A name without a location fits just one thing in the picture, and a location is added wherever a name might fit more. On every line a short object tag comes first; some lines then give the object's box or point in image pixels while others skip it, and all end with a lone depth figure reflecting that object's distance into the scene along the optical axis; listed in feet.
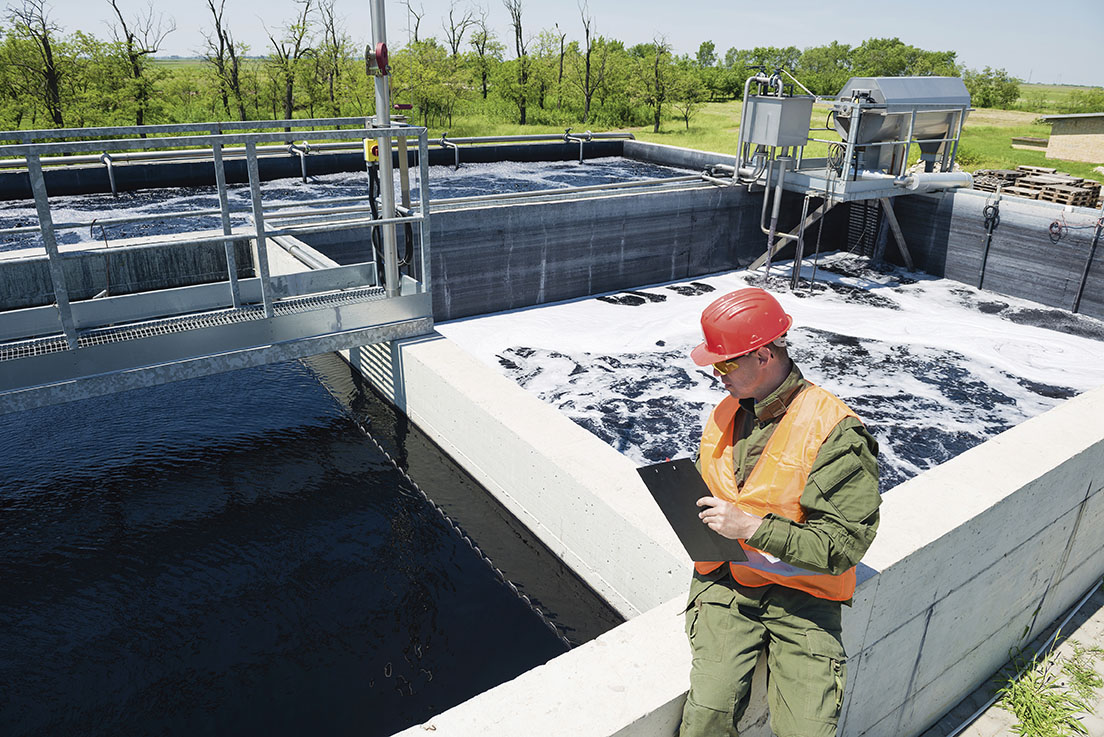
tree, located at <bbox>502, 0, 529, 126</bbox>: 126.21
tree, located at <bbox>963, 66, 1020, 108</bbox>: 170.60
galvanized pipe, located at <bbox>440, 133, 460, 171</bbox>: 58.80
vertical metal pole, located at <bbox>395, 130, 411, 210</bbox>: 20.66
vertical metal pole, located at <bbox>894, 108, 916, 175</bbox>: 39.09
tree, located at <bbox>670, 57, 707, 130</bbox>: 111.86
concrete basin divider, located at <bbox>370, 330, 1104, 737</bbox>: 9.03
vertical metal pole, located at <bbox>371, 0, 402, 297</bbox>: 19.07
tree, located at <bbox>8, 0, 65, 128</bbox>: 73.10
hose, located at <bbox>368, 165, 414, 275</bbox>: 20.95
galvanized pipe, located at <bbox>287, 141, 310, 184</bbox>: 53.57
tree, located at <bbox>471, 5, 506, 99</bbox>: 141.28
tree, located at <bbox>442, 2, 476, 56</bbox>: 140.13
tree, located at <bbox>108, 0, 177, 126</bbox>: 79.00
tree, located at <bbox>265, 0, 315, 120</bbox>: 97.14
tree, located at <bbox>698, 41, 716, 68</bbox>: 305.32
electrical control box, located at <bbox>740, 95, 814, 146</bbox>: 39.14
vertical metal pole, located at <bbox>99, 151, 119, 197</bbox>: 46.13
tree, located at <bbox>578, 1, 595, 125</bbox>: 122.78
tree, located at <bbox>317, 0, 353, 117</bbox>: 102.27
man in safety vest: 7.15
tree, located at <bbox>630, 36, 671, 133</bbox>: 113.91
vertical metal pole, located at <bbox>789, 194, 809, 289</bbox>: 37.78
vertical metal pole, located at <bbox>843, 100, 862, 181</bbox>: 37.91
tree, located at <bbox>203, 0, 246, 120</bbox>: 95.55
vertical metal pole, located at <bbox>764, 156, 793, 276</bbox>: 39.37
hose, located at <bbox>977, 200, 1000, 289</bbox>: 39.38
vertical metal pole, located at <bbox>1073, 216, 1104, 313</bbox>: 34.99
